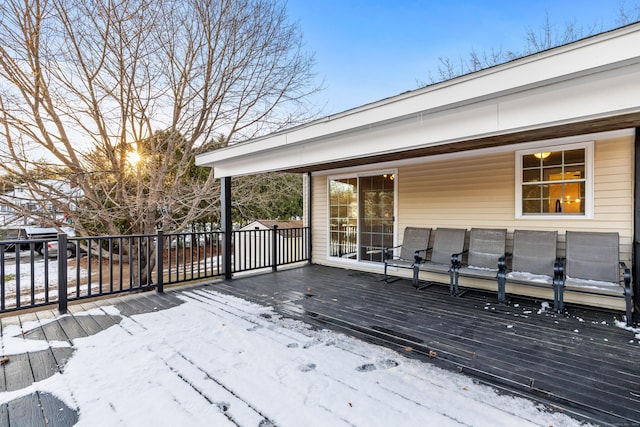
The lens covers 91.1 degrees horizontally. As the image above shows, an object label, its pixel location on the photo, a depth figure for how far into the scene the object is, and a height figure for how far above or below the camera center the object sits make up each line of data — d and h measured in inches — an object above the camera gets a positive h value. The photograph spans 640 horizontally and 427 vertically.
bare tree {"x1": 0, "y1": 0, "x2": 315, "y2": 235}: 243.8 +107.3
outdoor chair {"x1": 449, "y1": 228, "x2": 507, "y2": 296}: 167.5 -25.8
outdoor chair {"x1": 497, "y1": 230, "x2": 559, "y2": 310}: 152.8 -26.2
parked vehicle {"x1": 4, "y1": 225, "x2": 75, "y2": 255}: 445.0 -37.4
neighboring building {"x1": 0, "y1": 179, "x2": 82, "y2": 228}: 247.9 +6.2
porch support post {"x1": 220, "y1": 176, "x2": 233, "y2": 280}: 210.5 -9.7
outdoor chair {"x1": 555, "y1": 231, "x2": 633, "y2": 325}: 135.3 -26.3
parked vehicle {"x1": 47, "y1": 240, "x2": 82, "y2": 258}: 529.4 -72.4
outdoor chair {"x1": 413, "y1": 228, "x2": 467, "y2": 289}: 182.7 -26.7
